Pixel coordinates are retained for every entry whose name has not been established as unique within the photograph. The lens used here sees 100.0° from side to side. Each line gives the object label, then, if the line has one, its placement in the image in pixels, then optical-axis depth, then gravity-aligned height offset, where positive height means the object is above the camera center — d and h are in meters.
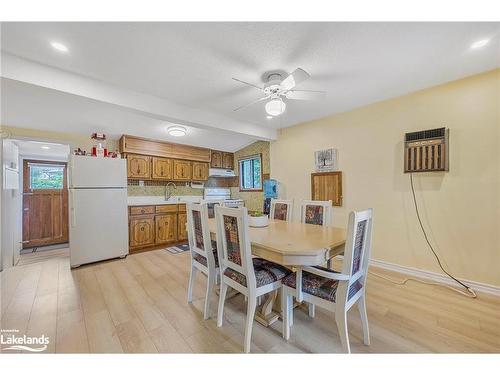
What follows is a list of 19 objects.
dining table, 1.32 -0.40
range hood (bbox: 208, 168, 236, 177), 5.21 +0.42
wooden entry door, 4.09 -0.24
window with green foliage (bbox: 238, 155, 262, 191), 4.84 +0.38
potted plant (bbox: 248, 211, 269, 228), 2.19 -0.34
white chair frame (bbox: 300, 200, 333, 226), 2.35 -0.25
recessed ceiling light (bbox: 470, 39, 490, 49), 1.69 +1.16
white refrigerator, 3.02 -0.29
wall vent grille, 2.36 +0.41
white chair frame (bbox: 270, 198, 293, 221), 2.70 -0.26
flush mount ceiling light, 3.83 +1.09
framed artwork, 3.37 +0.45
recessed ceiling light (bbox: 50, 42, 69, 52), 1.68 +1.18
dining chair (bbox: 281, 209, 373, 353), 1.30 -0.67
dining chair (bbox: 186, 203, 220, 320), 1.82 -0.55
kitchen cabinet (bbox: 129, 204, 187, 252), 3.77 -0.70
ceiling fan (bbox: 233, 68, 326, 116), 2.04 +0.95
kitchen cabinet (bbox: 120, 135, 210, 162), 3.83 +0.83
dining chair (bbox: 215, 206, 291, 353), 1.43 -0.60
